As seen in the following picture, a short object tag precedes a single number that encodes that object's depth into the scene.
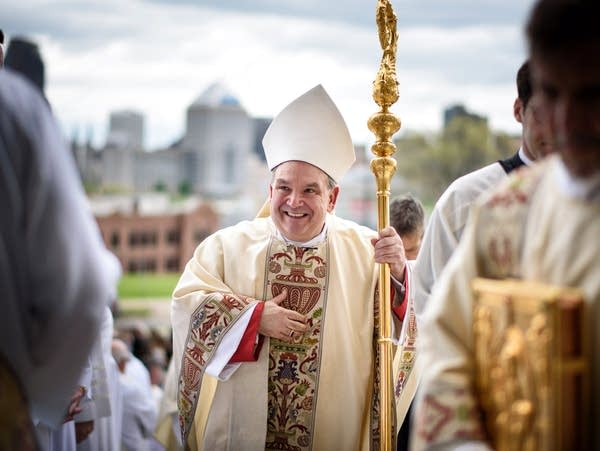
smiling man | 3.34
